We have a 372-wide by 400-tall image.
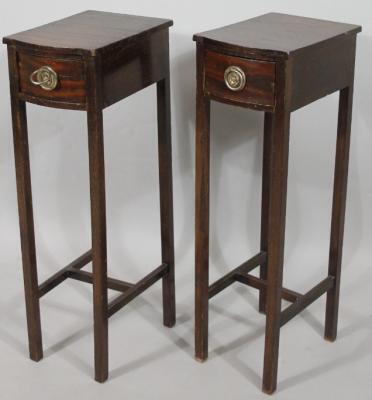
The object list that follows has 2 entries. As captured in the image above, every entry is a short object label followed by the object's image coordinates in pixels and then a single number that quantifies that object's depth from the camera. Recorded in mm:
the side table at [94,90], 2617
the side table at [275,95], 2576
